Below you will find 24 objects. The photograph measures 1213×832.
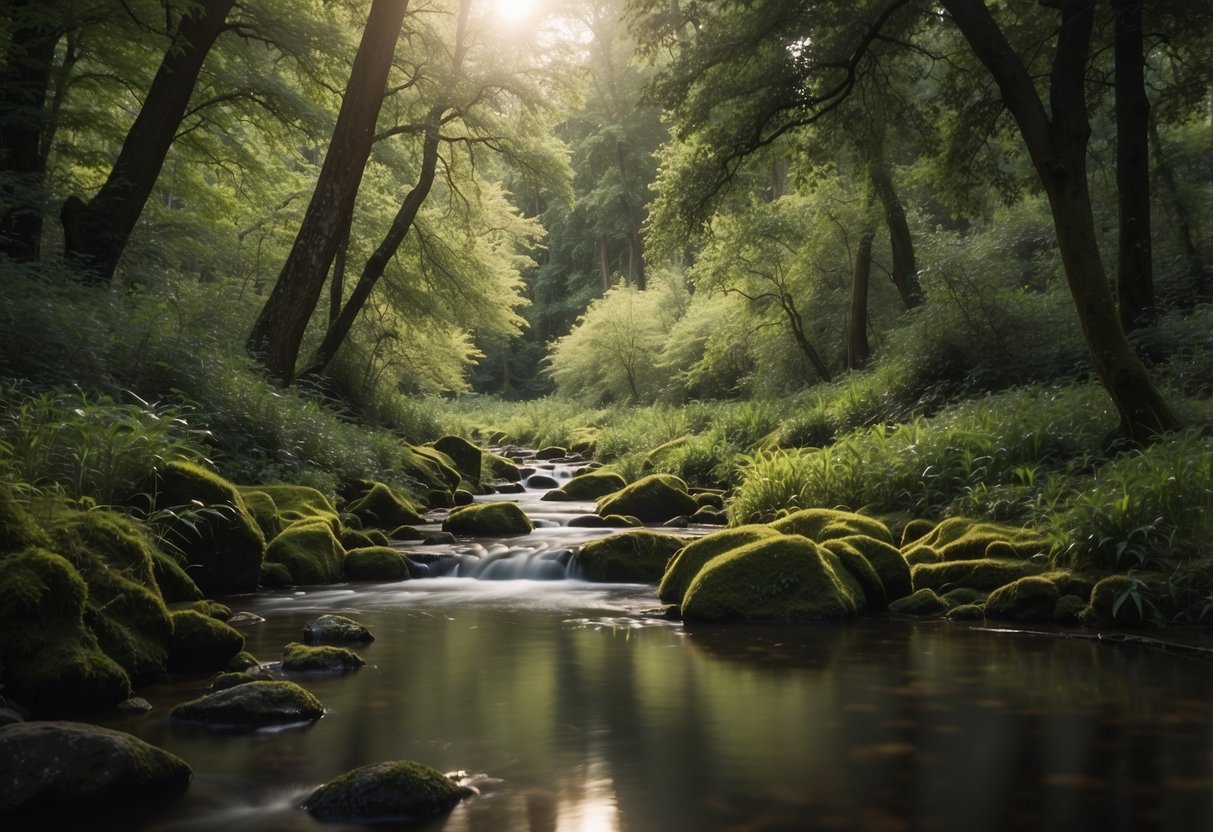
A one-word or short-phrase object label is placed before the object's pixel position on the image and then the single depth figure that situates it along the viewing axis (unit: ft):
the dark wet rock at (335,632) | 22.24
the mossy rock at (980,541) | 26.96
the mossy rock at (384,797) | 12.07
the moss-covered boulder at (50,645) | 14.70
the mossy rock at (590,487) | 63.10
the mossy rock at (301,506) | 33.33
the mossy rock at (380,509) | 43.27
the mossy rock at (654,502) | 49.55
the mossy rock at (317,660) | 19.60
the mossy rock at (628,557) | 34.12
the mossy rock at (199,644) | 18.80
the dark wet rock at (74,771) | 11.55
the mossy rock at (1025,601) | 24.57
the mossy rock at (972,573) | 26.21
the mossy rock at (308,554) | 30.83
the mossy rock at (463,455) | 65.84
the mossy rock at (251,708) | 15.57
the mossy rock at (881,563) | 27.04
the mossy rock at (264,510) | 30.81
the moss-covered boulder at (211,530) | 24.53
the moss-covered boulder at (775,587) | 25.50
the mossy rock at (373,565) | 33.14
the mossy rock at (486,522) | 43.83
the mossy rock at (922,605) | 26.12
